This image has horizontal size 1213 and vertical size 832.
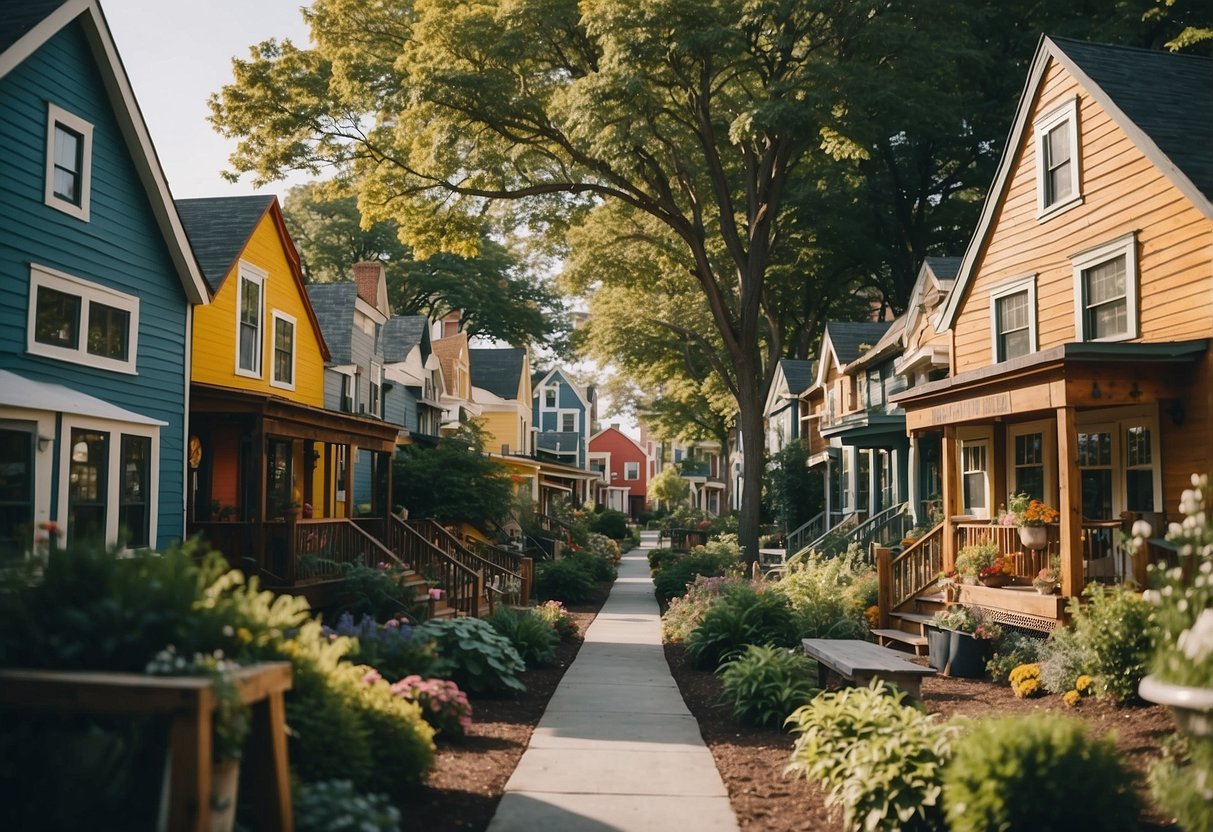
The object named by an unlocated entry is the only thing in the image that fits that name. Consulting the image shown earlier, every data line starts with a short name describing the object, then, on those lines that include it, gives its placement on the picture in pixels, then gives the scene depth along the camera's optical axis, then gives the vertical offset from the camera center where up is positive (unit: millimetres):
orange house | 11883 +2413
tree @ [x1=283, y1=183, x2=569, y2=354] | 52875 +11496
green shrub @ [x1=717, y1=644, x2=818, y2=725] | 9977 -2013
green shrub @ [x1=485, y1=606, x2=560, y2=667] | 13672 -2034
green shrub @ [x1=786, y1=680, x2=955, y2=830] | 6117 -1776
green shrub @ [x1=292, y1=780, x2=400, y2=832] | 5051 -1652
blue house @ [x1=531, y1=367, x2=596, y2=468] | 69312 +5202
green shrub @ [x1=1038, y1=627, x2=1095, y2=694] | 10414 -1846
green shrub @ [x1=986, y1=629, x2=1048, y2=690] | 12031 -2022
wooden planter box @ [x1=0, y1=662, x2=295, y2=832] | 3990 -928
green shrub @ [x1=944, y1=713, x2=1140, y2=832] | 5289 -1559
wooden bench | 8680 -1594
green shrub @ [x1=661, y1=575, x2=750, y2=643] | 15828 -1974
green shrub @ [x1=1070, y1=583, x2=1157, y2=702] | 9344 -1437
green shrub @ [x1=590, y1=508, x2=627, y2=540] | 49469 -1936
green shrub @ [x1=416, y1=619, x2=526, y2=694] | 11266 -1938
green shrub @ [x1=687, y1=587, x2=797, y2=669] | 13367 -1882
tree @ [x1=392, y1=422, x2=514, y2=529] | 24922 -52
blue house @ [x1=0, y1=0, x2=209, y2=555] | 11078 +2351
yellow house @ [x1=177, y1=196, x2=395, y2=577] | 14586 +1839
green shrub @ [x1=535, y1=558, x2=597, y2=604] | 23438 -2288
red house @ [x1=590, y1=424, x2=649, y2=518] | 86938 +1834
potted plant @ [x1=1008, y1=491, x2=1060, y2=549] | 13164 -487
